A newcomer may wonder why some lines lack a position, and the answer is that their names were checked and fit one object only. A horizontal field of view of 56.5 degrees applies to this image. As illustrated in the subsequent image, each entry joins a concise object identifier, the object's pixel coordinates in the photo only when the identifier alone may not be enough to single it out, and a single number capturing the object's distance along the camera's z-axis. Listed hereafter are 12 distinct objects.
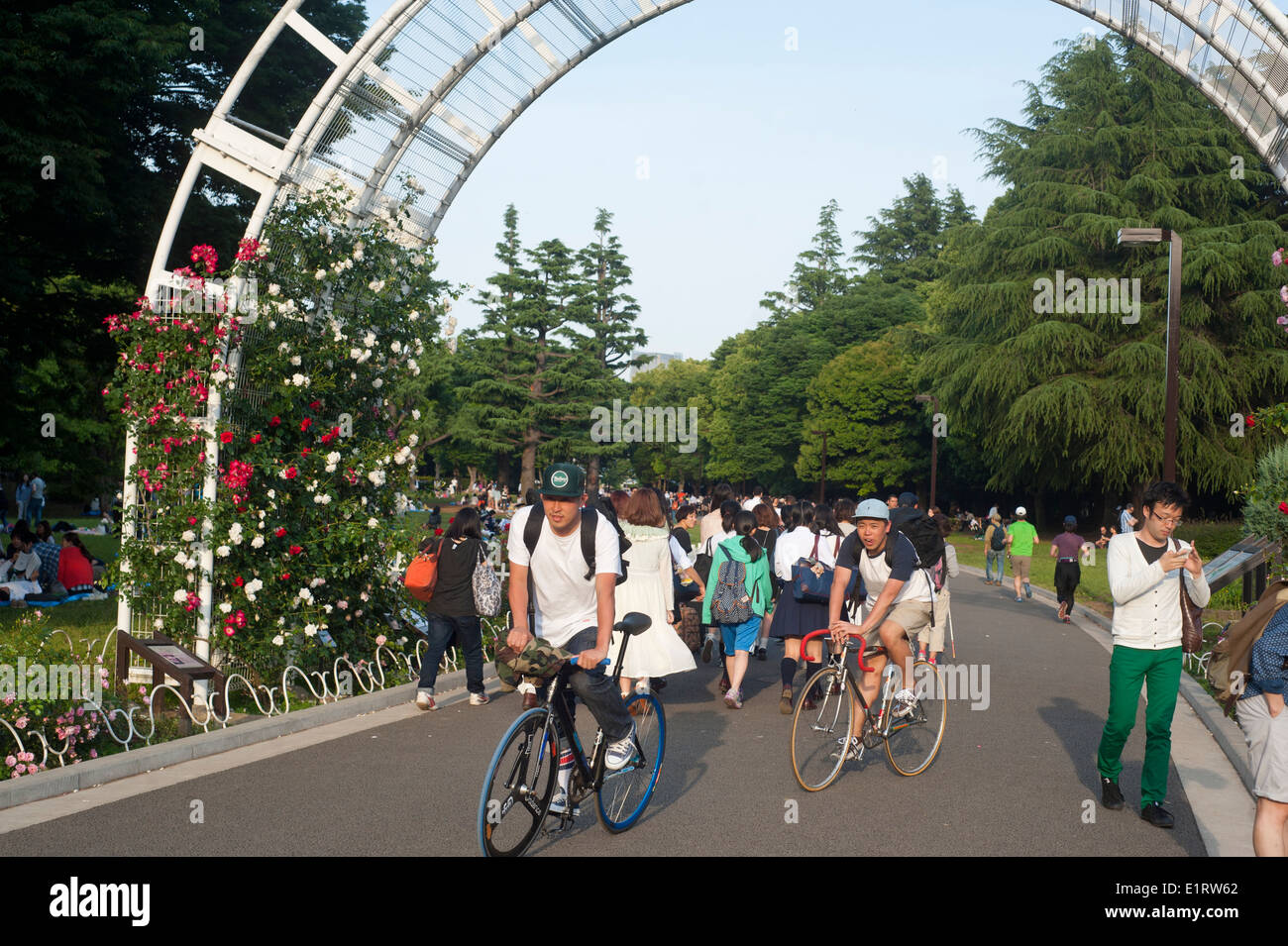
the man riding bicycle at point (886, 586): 7.56
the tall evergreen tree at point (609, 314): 76.28
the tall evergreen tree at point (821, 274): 101.62
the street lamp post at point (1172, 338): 16.80
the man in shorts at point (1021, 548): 23.69
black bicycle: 5.39
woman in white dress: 10.04
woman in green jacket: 10.63
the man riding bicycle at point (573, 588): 5.78
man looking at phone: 6.73
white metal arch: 10.36
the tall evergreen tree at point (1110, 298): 42.88
